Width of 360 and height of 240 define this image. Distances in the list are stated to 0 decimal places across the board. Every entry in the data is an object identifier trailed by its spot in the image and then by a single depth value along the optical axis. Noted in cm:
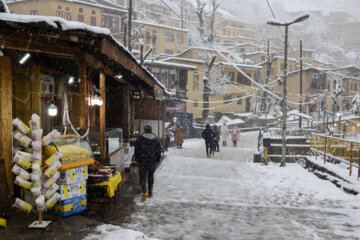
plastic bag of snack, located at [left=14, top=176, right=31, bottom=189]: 539
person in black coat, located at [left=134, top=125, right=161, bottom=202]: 770
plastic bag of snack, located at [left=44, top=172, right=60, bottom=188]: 543
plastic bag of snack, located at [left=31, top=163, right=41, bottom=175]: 538
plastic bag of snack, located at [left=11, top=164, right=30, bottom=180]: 538
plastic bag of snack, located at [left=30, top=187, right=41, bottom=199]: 534
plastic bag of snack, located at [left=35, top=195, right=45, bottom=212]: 526
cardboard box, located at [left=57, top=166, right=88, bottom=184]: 566
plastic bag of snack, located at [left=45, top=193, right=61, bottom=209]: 548
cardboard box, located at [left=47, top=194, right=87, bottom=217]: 563
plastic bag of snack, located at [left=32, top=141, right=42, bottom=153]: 538
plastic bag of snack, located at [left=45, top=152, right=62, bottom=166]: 539
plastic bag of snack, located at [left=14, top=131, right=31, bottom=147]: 546
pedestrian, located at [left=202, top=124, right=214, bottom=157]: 1688
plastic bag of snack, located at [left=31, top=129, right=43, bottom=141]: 535
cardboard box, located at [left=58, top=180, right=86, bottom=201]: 563
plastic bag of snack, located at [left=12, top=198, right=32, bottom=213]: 553
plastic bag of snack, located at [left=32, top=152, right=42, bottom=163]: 540
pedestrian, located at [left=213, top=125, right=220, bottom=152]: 1775
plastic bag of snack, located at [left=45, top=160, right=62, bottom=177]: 538
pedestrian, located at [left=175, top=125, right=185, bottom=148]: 2136
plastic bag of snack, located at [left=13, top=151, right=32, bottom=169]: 538
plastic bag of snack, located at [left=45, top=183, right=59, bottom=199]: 549
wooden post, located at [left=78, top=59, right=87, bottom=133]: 671
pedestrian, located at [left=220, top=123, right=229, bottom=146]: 2378
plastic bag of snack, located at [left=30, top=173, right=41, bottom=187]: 536
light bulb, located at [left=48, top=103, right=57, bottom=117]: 844
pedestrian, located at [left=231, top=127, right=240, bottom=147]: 2383
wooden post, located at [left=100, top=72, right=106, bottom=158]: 870
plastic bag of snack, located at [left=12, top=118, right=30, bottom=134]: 548
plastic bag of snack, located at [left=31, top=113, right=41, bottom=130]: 535
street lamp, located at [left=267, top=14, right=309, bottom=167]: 1331
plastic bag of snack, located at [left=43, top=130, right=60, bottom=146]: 552
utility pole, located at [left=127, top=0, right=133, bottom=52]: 1593
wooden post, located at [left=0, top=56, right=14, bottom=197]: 599
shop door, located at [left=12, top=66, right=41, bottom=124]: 823
